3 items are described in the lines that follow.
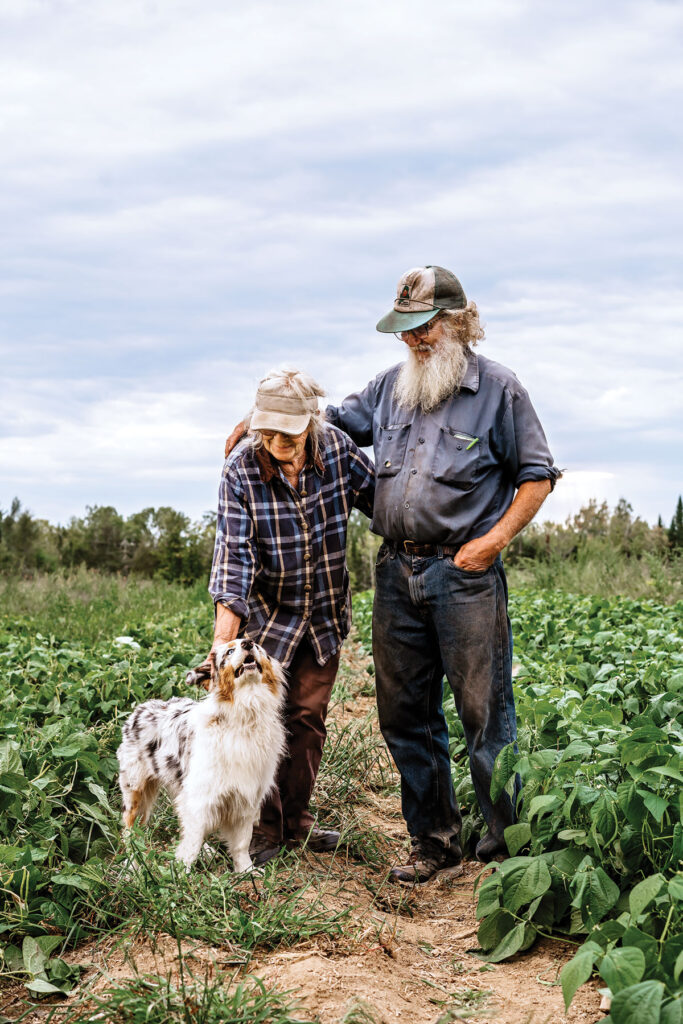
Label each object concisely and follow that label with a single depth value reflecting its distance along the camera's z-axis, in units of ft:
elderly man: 15.53
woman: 15.31
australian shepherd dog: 14.71
